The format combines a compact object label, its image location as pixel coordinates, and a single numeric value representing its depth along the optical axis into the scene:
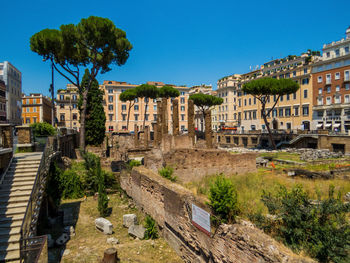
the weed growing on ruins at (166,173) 11.05
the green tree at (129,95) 54.22
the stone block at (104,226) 9.50
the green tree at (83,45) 23.73
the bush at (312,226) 4.38
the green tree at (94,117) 31.89
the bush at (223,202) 5.74
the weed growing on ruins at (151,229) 9.17
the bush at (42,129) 18.30
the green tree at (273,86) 36.38
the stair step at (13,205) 7.93
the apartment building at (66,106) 63.03
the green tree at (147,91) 51.44
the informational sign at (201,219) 6.04
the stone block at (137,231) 9.09
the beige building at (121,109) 64.06
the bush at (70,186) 14.30
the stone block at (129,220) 9.98
